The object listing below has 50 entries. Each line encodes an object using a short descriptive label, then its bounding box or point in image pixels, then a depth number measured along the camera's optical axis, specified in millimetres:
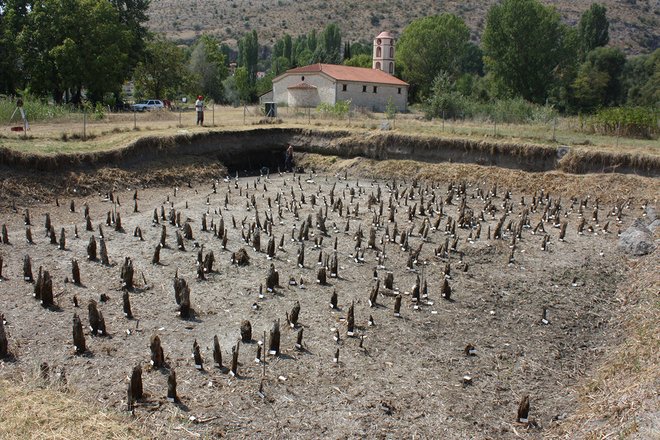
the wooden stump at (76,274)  13102
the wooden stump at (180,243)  15703
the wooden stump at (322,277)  13641
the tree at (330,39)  91388
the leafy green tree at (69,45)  38125
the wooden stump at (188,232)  16719
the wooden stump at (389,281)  13352
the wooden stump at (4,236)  15625
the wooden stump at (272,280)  13172
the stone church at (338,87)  52188
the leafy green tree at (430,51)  70188
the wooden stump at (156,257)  14602
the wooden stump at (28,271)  13070
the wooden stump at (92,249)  14594
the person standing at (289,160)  30922
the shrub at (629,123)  29609
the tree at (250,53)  92688
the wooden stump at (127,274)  12930
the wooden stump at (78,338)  9930
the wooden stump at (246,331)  10609
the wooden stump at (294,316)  11298
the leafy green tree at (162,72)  52900
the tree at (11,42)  37531
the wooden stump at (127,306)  11500
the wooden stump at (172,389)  8688
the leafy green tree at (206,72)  62688
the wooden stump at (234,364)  9516
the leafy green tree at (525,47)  58656
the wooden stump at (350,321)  11156
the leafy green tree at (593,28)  80306
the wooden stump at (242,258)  14805
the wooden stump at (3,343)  9664
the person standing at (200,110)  31016
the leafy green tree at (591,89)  60562
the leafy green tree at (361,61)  72750
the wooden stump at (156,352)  9570
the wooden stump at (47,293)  11773
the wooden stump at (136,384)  8547
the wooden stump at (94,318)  10601
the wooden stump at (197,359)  9648
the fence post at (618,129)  29341
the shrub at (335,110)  37656
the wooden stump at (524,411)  8742
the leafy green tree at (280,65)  87500
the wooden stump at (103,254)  14383
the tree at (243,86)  64438
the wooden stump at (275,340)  10208
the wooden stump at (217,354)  9638
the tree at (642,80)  56781
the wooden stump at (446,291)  13109
